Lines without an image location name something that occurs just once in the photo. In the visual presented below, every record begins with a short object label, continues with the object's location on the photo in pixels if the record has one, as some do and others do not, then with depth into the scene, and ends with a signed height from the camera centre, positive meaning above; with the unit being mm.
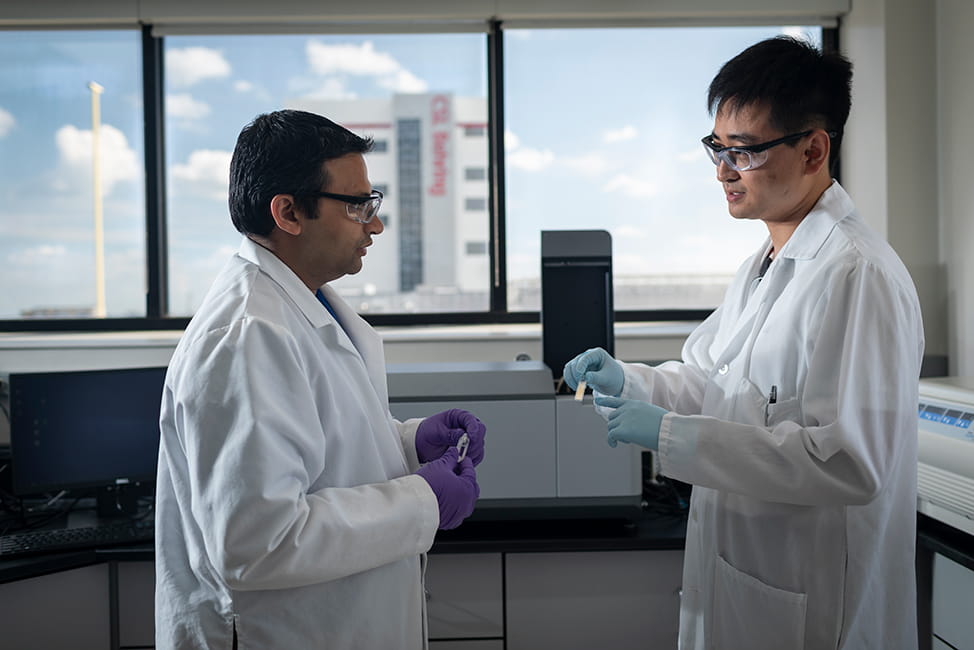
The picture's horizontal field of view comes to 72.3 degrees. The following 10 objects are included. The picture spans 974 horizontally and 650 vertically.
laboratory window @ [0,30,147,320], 2912 +647
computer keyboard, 1641 -545
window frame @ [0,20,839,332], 2918 +312
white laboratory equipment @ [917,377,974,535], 1406 -306
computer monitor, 1836 -299
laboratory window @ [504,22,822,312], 2936 +734
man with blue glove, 957 -152
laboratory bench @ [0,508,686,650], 1642 -693
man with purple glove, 831 -181
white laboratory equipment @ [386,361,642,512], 1616 -291
